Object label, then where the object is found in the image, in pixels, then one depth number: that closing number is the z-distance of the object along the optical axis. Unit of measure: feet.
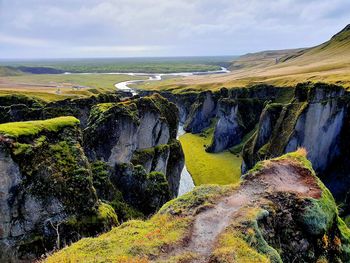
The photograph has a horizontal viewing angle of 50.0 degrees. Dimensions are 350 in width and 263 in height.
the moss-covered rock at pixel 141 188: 148.05
